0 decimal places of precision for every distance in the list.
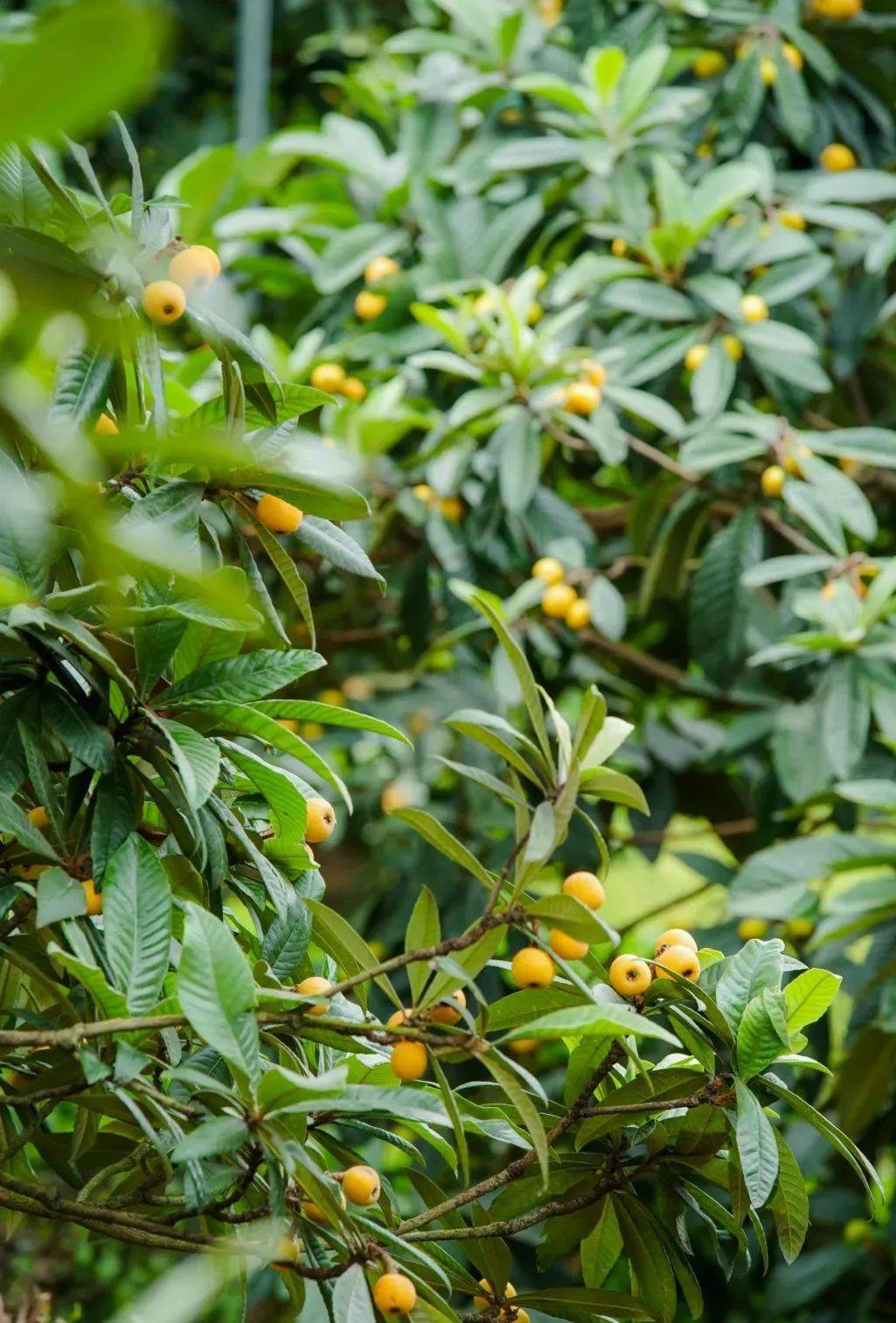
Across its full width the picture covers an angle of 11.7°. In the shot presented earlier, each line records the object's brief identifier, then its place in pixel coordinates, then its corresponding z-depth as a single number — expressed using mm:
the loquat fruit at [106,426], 3689
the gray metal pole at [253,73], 8885
